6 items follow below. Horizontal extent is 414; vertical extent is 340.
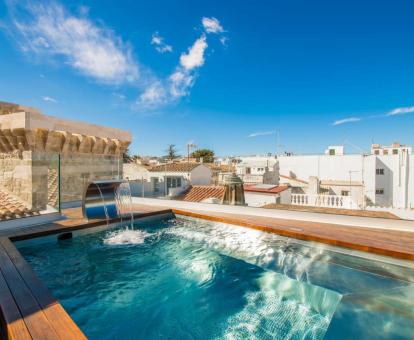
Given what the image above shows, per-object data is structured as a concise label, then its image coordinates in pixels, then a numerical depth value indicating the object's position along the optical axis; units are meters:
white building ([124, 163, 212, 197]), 16.77
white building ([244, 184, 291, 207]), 14.18
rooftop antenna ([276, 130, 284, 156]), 36.97
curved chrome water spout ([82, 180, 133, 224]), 6.71
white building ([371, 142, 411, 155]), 31.50
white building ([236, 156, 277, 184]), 25.53
